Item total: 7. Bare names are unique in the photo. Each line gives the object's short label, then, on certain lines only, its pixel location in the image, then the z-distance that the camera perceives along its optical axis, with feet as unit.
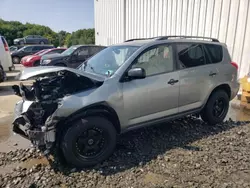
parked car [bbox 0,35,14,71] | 34.42
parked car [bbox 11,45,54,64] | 67.92
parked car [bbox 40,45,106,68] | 35.60
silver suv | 10.05
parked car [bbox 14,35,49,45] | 98.99
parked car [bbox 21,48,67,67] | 49.19
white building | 25.95
